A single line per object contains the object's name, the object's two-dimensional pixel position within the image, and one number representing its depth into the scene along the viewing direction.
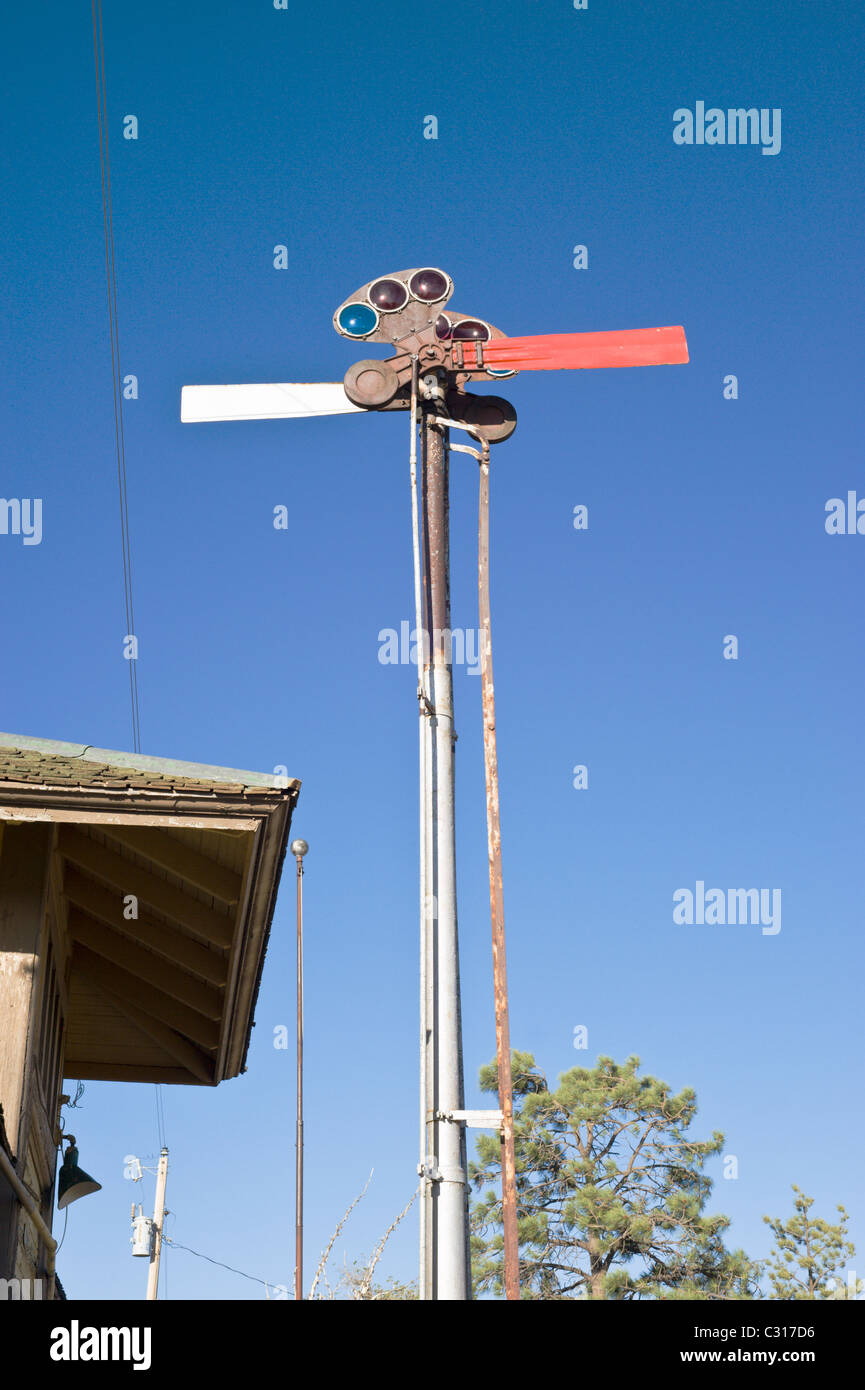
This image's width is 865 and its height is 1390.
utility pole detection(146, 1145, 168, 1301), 33.44
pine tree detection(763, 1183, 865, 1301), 34.88
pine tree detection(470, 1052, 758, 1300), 31.16
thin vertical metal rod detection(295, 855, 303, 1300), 21.27
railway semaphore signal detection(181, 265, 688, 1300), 7.85
